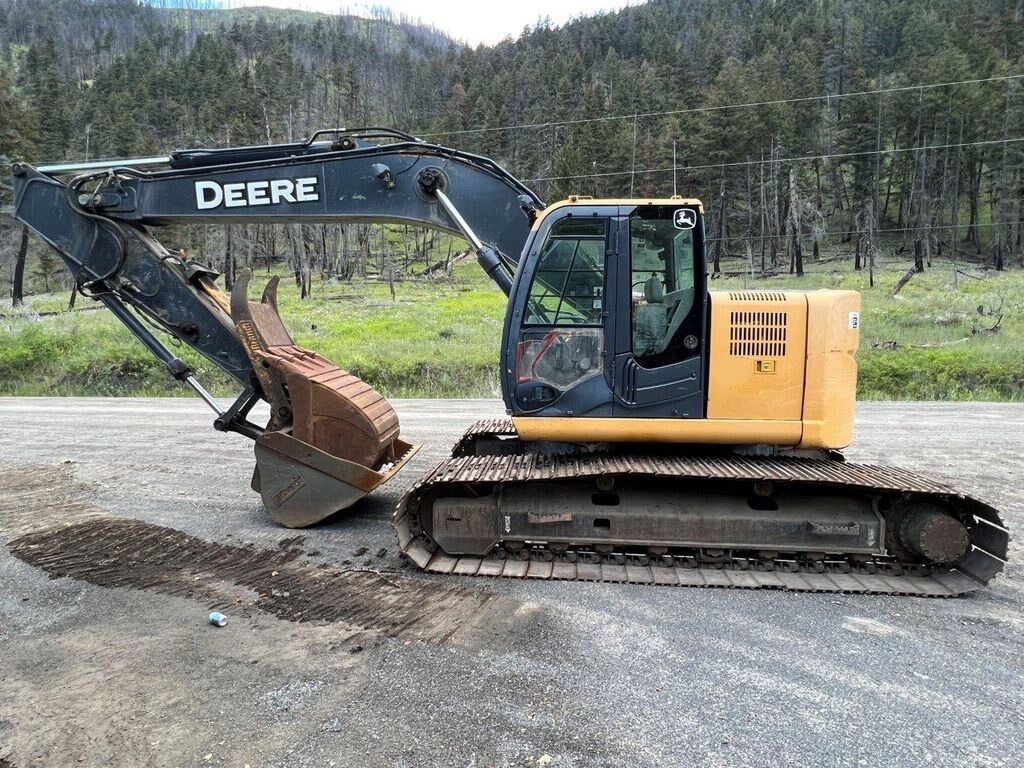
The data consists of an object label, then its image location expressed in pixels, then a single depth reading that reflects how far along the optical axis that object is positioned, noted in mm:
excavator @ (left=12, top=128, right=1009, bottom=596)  4820
